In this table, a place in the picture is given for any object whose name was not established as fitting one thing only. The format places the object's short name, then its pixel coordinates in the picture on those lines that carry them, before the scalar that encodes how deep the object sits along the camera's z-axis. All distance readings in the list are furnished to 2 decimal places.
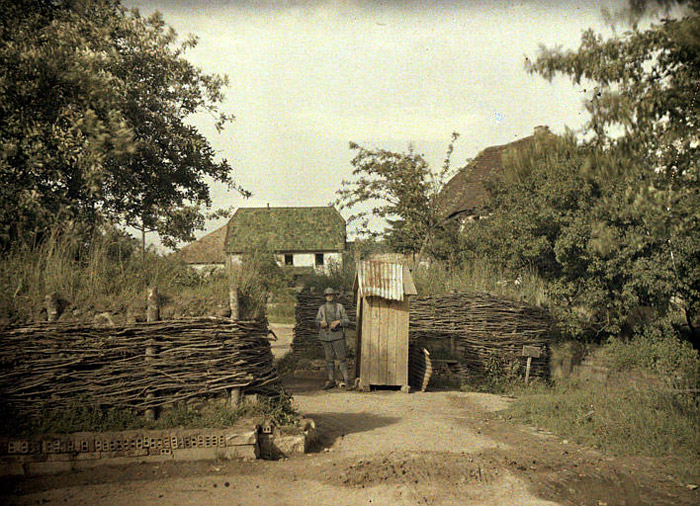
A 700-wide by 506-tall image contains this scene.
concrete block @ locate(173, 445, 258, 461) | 7.56
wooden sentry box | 13.87
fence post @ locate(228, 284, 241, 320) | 8.20
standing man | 13.97
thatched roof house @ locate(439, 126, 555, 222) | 24.41
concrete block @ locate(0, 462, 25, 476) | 7.09
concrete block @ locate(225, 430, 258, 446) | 7.69
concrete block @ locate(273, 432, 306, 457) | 8.02
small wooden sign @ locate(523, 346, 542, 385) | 15.31
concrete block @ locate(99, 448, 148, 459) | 7.36
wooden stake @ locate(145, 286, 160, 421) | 7.89
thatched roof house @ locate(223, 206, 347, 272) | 50.62
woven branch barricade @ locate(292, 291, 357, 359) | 18.47
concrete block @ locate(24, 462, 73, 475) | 7.16
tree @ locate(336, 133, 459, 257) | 23.70
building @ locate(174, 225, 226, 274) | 51.72
